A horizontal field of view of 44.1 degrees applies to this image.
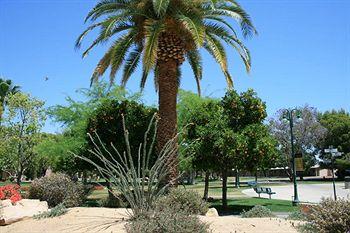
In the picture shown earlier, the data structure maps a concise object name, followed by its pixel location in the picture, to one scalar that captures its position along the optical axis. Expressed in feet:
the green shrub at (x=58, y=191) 55.72
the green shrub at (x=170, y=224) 29.76
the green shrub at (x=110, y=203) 65.44
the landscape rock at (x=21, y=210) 47.24
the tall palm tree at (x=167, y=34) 56.65
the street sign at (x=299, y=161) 85.05
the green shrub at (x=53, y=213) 46.09
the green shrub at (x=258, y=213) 42.94
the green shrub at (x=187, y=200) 42.68
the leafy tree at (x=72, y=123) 94.94
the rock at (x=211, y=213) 44.29
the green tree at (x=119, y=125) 71.20
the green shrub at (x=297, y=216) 37.83
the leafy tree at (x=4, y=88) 196.21
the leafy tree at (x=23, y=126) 110.11
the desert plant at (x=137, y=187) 38.88
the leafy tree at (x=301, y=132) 205.26
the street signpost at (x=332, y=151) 103.45
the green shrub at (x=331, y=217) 29.30
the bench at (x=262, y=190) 109.93
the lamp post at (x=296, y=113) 85.94
